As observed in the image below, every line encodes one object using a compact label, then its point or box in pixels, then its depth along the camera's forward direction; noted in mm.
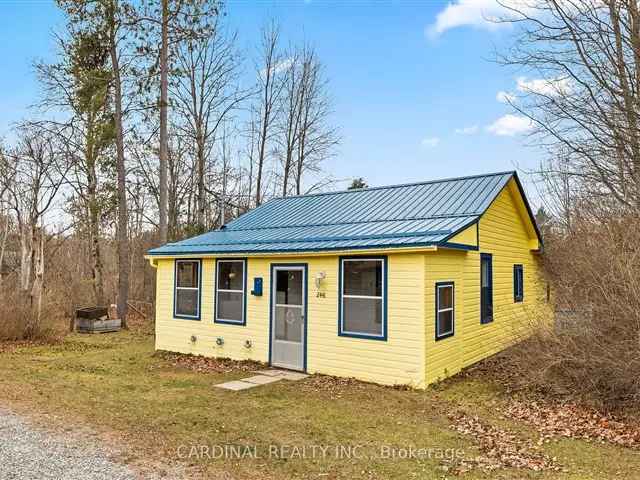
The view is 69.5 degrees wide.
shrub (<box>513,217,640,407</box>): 6039
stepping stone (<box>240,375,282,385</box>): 8352
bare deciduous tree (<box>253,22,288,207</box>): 22688
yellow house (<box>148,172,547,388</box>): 8062
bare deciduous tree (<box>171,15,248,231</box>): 19562
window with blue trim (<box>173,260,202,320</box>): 11031
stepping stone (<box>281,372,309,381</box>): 8641
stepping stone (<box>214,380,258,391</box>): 7953
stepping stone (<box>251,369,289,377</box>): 8977
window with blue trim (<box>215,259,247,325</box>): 10234
